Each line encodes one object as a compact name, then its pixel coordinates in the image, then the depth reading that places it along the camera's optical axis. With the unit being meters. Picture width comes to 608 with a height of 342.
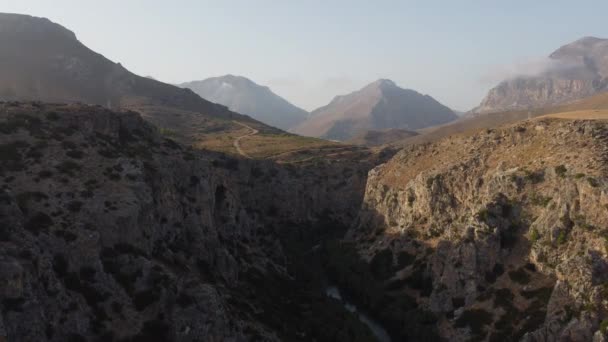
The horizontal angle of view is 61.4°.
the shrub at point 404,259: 119.69
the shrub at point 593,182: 88.26
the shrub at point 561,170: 97.34
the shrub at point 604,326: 70.31
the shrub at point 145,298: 67.00
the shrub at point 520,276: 91.38
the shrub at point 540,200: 97.62
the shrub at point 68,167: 82.94
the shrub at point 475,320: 88.38
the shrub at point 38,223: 66.12
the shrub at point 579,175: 92.25
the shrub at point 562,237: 89.25
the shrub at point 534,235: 94.75
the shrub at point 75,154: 88.06
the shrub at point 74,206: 73.75
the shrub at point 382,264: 121.81
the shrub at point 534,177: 101.75
